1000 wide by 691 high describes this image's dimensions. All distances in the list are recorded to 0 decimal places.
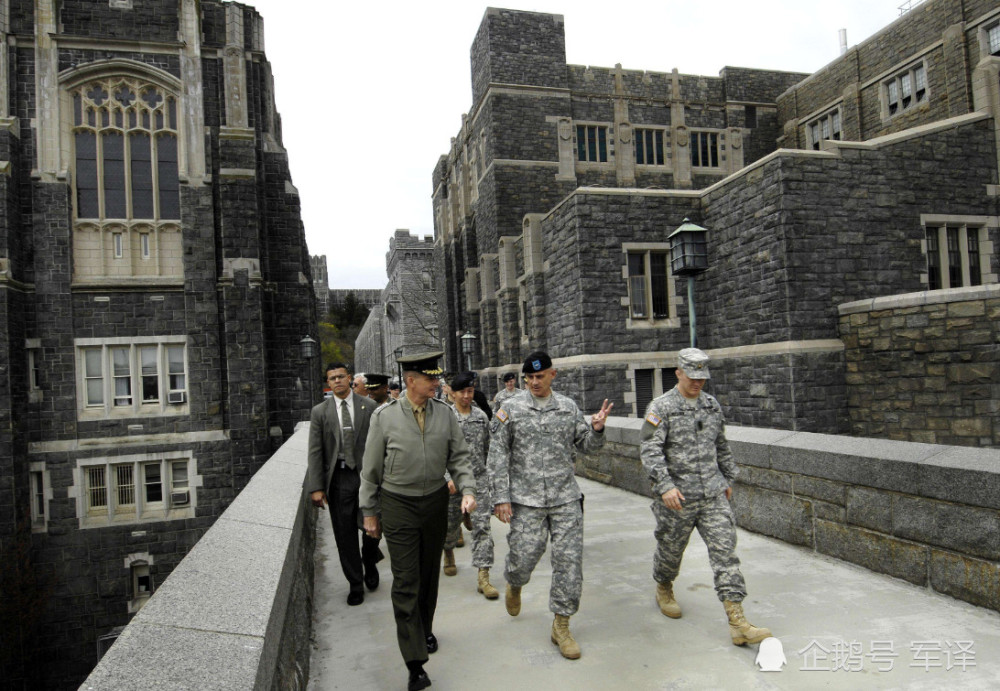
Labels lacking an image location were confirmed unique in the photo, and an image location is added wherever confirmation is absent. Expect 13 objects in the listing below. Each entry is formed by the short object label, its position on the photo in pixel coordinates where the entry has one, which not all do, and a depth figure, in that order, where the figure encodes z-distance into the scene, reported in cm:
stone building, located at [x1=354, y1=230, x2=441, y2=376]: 5088
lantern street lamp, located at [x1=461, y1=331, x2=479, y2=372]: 2559
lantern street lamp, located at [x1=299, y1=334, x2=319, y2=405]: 2020
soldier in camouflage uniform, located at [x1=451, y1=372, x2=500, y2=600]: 523
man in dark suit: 531
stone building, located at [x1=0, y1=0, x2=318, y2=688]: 1786
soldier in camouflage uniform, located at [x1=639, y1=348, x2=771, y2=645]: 412
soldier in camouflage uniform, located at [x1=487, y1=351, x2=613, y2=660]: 412
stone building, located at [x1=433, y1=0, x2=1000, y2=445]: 1251
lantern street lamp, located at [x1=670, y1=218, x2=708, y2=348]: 916
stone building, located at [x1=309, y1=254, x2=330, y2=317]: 10551
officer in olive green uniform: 372
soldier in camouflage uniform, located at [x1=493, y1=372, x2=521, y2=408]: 777
